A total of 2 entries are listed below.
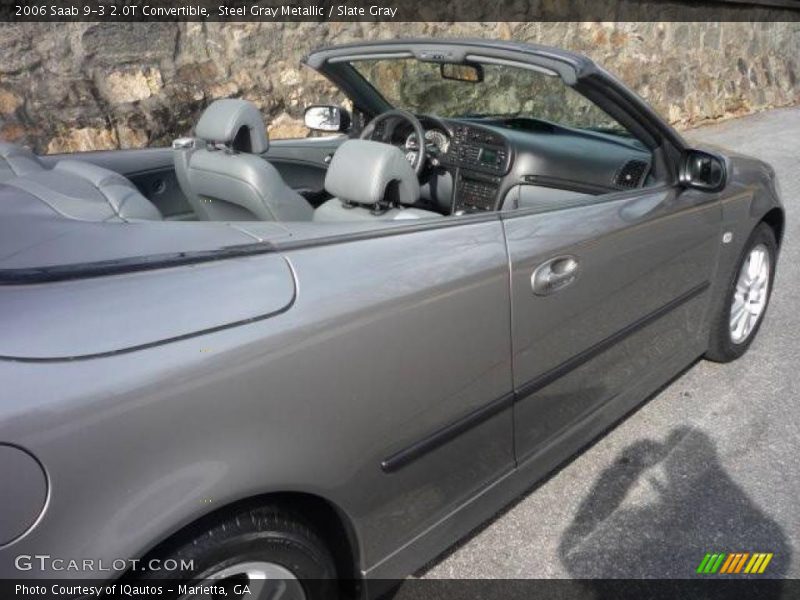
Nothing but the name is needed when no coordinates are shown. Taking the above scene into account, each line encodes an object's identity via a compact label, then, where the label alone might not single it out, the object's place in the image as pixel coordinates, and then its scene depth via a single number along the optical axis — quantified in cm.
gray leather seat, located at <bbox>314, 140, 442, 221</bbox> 203
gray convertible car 124
